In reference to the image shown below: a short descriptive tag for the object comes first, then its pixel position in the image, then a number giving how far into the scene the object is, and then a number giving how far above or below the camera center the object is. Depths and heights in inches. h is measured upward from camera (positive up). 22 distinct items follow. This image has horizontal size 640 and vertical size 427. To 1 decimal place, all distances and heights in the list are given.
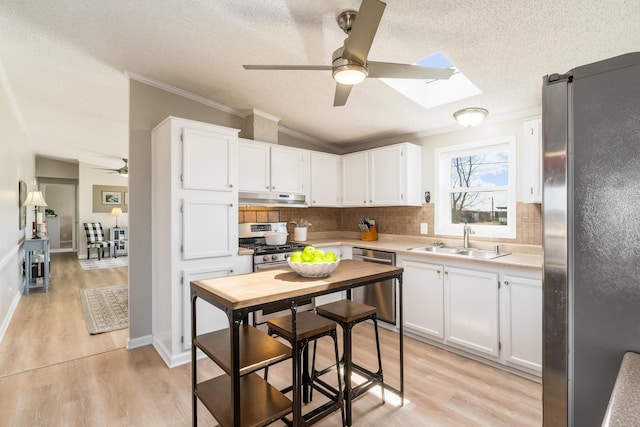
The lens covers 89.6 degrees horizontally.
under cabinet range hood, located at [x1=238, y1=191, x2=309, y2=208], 141.3 +6.9
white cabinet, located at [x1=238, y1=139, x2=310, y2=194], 143.2 +22.1
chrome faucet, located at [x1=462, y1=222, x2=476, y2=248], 137.8 -8.7
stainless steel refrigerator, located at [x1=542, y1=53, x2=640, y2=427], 32.7 -2.2
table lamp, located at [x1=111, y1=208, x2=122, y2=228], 352.1 +2.7
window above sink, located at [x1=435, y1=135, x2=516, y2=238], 130.8 +11.2
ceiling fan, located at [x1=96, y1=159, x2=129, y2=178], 281.9 +38.6
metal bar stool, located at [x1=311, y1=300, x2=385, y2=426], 76.0 -28.7
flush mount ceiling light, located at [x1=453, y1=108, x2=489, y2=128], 111.8 +34.5
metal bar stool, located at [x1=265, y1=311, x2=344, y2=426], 70.6 -27.7
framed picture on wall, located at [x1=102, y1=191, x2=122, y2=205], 355.3 +18.7
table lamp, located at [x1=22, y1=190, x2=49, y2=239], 208.1 +9.6
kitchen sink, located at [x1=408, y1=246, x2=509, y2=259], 126.7 -15.7
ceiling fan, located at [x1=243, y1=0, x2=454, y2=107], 62.1 +33.8
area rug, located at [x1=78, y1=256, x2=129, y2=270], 290.9 -46.2
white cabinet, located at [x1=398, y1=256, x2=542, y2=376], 98.9 -33.2
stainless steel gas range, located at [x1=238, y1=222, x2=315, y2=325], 130.5 -14.4
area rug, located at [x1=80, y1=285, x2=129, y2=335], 145.3 -49.3
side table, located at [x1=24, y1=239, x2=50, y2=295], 197.5 -30.3
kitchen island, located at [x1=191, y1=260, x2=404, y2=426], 57.7 -27.3
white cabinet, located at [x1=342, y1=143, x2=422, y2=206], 152.3 +18.8
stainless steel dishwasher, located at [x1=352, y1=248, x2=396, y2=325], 137.1 -35.2
